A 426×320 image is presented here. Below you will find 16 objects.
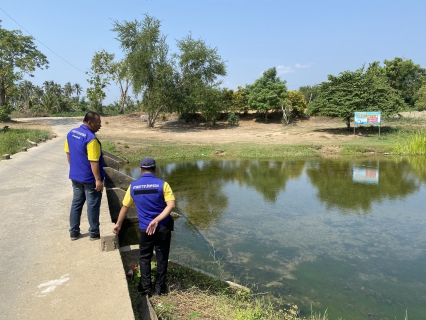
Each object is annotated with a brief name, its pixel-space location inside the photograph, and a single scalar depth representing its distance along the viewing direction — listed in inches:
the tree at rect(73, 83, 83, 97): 3297.2
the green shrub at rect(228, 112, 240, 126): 1327.5
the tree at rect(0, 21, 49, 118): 1152.8
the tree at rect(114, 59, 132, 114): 1194.0
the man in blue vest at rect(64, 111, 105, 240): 171.5
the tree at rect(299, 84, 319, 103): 1718.8
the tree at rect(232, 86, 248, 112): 1391.5
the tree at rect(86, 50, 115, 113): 1660.9
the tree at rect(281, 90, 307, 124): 1294.3
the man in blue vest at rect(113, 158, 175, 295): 142.6
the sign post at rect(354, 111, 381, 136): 938.9
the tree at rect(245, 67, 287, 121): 1286.9
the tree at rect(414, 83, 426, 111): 1146.0
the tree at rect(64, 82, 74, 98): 3204.0
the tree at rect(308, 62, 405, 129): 977.0
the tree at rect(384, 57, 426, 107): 1551.6
